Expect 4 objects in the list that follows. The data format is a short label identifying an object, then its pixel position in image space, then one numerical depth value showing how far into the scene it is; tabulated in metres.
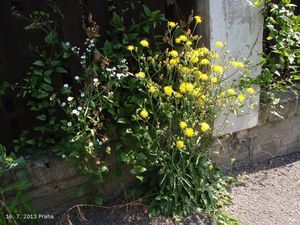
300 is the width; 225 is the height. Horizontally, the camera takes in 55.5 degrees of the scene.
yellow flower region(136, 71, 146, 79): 1.83
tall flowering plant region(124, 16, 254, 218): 1.93
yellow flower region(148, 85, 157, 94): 1.83
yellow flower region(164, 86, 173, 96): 1.80
